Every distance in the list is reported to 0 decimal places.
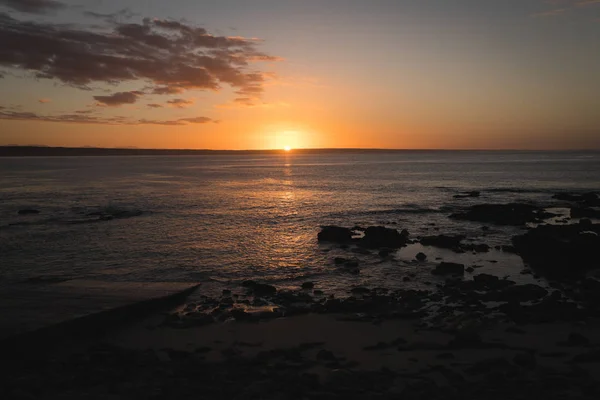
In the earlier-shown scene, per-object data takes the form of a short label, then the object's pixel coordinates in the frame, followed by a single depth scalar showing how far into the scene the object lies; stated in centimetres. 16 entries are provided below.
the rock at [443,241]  2592
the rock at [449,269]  1973
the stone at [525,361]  1046
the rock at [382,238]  2636
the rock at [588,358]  1063
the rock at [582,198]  4238
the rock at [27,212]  3941
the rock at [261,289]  1728
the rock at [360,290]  1716
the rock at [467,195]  5333
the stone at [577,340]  1169
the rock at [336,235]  2805
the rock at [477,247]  2450
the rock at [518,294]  1576
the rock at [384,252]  2388
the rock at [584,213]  3528
